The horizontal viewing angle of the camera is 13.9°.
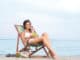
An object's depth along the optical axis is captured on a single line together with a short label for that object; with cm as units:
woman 740
